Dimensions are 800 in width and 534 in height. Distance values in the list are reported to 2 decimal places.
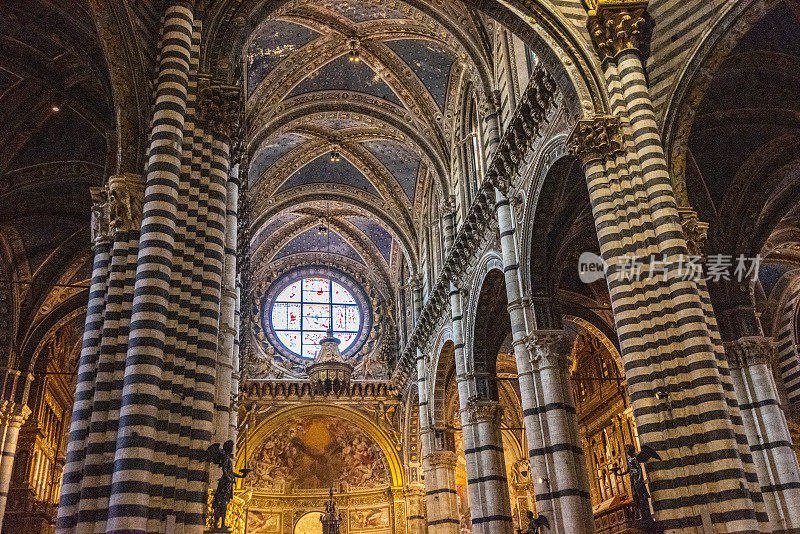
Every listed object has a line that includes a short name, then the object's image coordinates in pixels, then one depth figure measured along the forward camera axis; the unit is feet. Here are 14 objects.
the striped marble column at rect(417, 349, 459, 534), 76.89
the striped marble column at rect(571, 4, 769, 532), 32.96
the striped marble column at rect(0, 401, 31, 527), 66.49
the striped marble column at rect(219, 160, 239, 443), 46.10
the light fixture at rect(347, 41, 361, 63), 69.92
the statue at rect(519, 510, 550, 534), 46.46
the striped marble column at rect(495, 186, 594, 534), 46.78
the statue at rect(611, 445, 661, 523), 33.91
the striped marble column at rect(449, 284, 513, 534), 58.75
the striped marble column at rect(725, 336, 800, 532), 55.72
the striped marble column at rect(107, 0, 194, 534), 28.73
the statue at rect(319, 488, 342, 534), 83.71
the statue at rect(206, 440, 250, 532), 33.47
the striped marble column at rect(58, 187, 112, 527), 31.81
